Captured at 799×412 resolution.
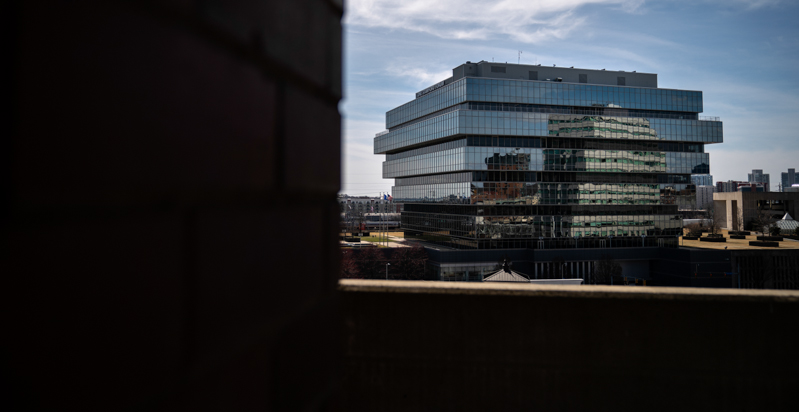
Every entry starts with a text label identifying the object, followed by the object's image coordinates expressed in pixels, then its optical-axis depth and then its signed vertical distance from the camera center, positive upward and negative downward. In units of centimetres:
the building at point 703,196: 17205 +711
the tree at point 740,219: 8738 -95
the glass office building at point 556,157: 5606 +739
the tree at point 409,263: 5173 -575
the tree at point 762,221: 6894 -105
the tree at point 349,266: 4657 -555
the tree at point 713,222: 7419 -139
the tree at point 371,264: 4938 -559
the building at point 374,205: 17338 +316
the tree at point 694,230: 7308 -268
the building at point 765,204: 8775 +197
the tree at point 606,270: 5339 -671
